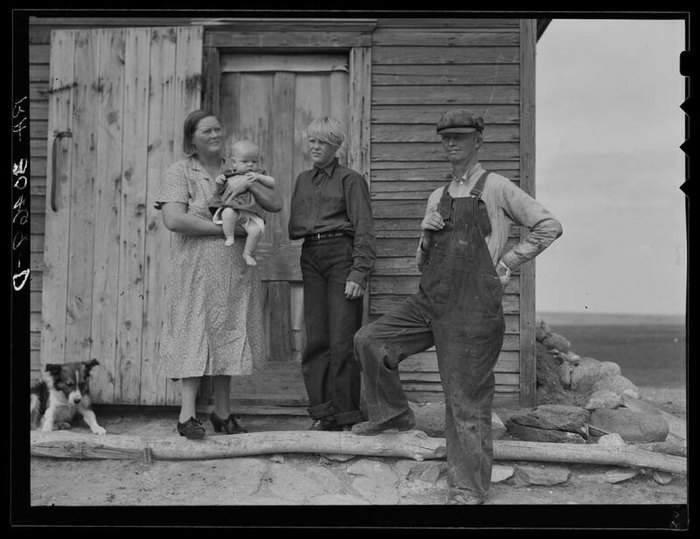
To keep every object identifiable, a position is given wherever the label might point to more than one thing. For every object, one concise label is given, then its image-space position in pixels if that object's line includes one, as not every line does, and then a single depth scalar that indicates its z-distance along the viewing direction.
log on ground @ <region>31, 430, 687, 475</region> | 4.72
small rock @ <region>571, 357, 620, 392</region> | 7.09
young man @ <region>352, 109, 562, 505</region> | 4.34
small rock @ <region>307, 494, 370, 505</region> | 4.54
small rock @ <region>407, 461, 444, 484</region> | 4.67
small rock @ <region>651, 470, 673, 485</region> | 4.79
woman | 4.75
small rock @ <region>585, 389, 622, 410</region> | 5.73
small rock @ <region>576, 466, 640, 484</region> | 4.80
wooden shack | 5.78
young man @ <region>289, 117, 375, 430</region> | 4.84
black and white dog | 5.20
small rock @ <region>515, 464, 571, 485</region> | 4.75
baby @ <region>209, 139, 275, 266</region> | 4.67
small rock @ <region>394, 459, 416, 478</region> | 4.73
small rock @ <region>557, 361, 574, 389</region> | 7.14
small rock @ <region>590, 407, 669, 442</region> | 5.36
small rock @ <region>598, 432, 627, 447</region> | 4.99
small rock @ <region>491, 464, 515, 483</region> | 4.71
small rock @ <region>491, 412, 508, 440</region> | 5.12
